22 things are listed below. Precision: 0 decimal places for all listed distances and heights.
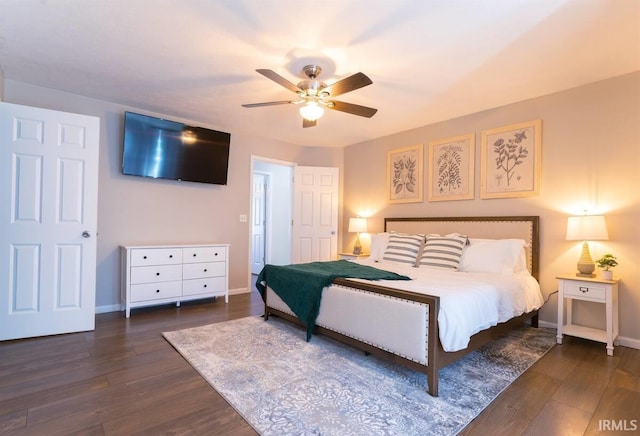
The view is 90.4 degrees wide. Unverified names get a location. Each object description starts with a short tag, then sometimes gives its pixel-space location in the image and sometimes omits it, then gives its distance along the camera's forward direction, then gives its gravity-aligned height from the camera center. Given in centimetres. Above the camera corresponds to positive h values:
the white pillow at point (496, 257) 331 -36
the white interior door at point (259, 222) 697 -6
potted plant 288 -35
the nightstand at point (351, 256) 497 -55
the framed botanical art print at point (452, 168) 412 +74
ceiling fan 271 +112
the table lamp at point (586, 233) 290 -7
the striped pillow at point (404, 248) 397 -34
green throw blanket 291 -60
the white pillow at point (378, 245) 443 -34
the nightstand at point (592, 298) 276 -66
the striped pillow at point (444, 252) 359 -34
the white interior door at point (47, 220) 288 -5
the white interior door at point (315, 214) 556 +11
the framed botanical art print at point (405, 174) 469 +74
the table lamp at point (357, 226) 524 -8
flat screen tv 393 +89
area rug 177 -112
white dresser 376 -71
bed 210 -59
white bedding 209 -58
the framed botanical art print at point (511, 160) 358 +75
